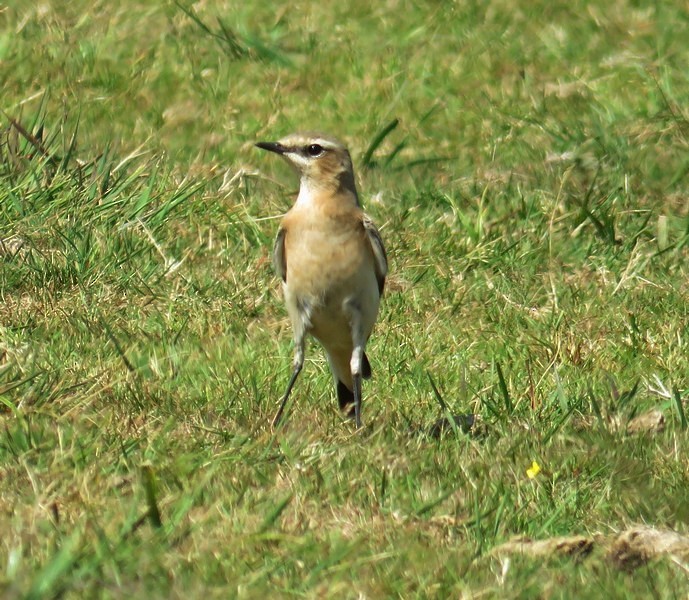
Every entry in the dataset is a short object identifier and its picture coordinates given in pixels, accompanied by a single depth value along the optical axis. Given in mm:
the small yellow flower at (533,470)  11203
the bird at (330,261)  12984
